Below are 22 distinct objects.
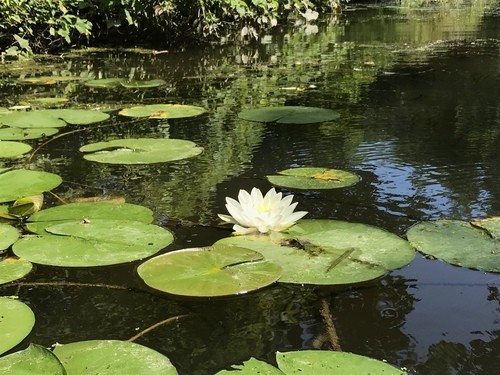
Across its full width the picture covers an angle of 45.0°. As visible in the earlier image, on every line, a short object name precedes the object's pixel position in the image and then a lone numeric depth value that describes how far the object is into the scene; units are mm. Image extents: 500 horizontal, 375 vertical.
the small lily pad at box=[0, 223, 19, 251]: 1350
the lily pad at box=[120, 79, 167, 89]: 3574
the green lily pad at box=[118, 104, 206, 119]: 2732
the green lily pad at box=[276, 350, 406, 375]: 865
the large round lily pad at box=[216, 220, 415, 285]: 1185
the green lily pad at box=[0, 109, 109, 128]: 2568
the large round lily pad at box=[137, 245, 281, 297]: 1146
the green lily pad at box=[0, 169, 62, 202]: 1685
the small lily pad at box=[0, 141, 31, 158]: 2115
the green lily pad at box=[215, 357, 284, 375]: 848
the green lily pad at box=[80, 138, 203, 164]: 2049
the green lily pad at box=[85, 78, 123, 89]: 3629
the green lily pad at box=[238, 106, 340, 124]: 2613
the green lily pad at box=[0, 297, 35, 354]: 974
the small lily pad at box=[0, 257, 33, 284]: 1207
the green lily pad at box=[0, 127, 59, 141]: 2365
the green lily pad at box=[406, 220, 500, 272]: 1245
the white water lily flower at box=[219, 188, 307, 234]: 1370
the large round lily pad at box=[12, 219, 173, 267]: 1283
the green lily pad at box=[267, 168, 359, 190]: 1734
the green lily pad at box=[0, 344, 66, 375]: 851
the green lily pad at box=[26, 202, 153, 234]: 1484
